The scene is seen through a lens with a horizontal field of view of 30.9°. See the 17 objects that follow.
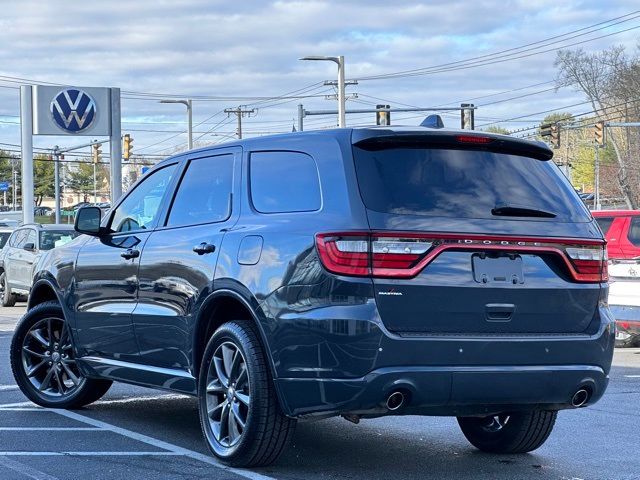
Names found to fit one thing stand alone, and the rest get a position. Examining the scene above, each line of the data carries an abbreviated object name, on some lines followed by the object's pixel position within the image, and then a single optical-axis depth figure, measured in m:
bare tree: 83.94
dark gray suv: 5.68
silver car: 23.30
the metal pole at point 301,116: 44.44
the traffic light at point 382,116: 44.41
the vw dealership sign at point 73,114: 37.62
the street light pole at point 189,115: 49.06
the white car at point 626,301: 14.38
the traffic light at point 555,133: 48.22
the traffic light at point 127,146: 56.34
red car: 23.12
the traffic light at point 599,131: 51.62
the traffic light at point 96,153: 61.55
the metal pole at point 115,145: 37.50
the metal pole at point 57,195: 64.88
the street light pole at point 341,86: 37.59
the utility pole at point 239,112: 74.58
